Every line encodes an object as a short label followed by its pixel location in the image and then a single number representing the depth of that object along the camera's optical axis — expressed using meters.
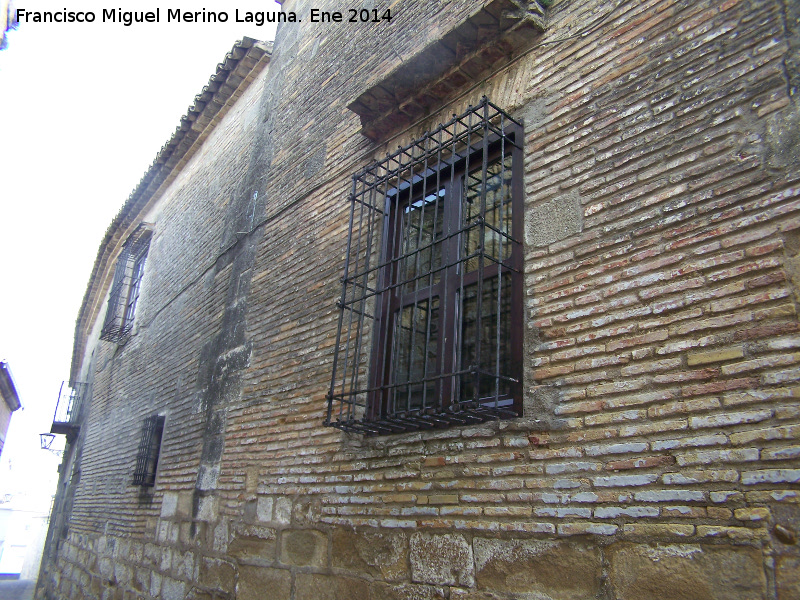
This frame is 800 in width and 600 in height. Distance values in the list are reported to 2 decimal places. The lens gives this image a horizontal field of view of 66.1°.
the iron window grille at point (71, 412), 10.51
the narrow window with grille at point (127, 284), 8.72
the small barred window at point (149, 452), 5.94
